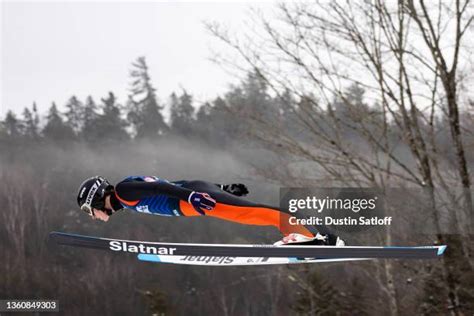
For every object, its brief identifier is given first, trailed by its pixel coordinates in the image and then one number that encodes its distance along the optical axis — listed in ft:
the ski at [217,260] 38.78
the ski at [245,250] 33.55
